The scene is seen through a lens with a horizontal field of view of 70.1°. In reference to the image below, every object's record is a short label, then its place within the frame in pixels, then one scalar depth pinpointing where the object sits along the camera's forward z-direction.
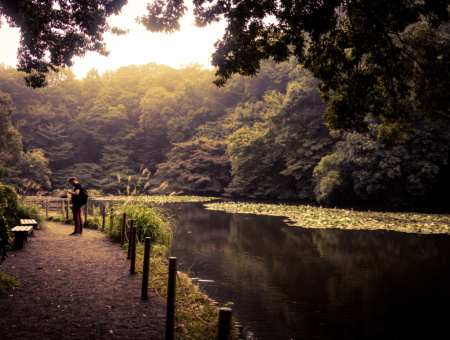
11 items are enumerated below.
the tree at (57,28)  8.14
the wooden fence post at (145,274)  5.18
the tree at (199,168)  42.62
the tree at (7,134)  28.58
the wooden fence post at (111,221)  10.36
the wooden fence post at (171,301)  3.85
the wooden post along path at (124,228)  8.57
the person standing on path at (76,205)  10.02
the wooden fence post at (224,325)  2.59
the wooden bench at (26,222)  9.23
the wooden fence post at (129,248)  7.02
